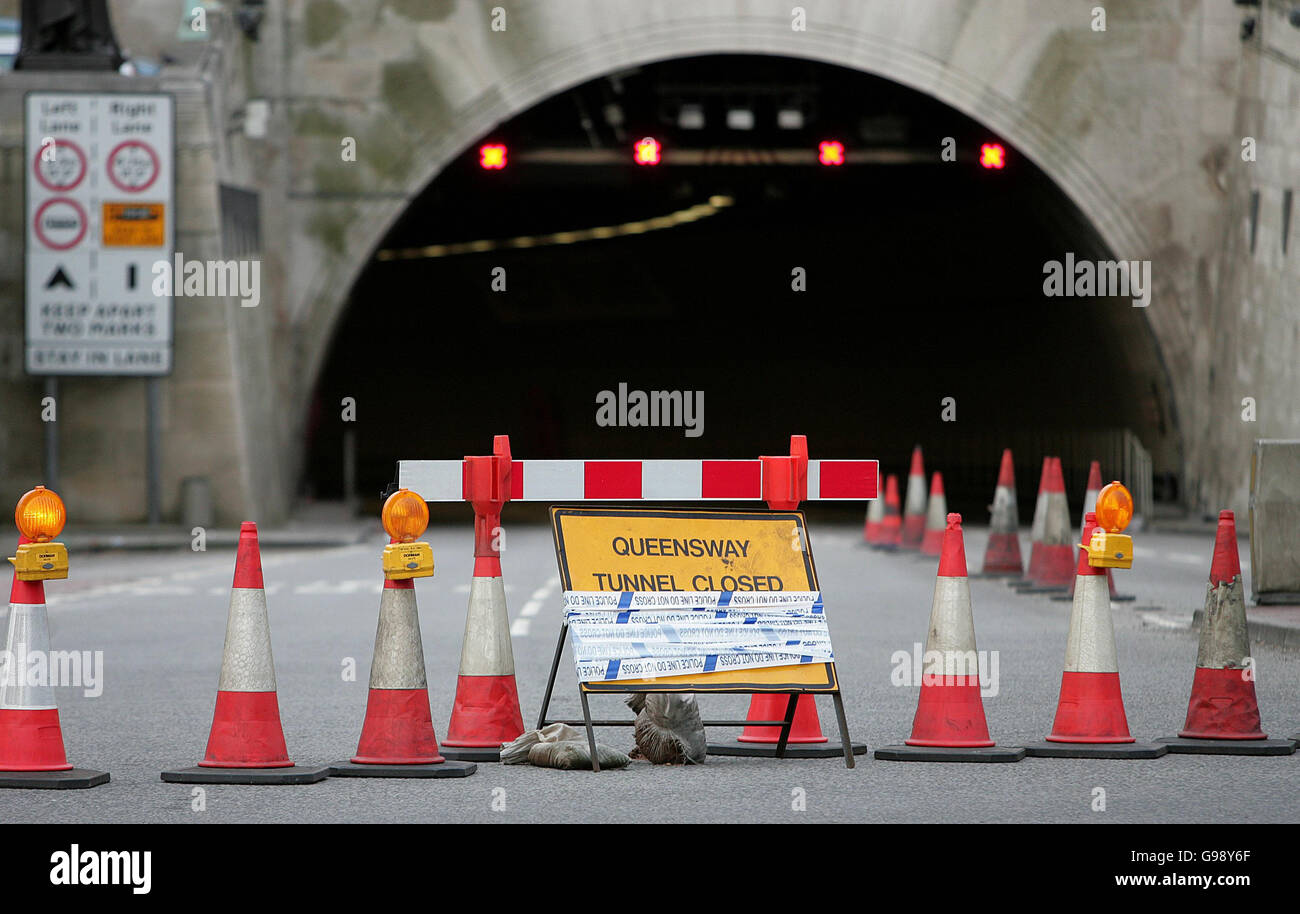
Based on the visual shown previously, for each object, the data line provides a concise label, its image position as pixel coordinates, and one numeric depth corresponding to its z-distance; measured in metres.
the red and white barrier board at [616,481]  17.41
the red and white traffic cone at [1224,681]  17.64
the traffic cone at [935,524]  43.53
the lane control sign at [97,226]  53.75
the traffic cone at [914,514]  48.16
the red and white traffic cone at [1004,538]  38.09
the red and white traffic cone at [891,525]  52.03
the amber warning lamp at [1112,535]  17.25
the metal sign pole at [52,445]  54.78
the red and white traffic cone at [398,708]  15.94
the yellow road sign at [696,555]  16.67
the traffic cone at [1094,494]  32.78
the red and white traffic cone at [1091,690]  17.19
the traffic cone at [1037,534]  34.94
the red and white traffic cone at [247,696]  15.77
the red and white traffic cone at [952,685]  16.89
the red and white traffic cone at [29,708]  15.61
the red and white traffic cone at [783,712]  17.44
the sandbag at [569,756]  16.53
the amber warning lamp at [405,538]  15.70
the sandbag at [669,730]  16.98
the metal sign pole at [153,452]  55.28
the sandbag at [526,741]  16.81
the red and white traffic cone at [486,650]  17.06
